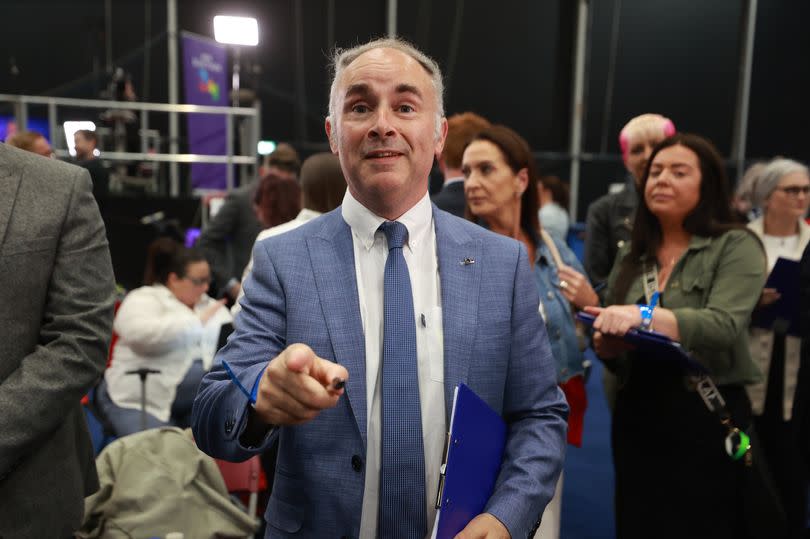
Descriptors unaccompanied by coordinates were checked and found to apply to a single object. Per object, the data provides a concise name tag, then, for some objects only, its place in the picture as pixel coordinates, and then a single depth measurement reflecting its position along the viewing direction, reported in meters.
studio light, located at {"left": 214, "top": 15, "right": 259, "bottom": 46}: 8.54
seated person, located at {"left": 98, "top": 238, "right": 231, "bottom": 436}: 3.59
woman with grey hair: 2.99
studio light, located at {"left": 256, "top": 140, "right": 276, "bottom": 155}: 10.80
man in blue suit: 1.31
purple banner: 8.38
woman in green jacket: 2.33
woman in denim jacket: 2.42
